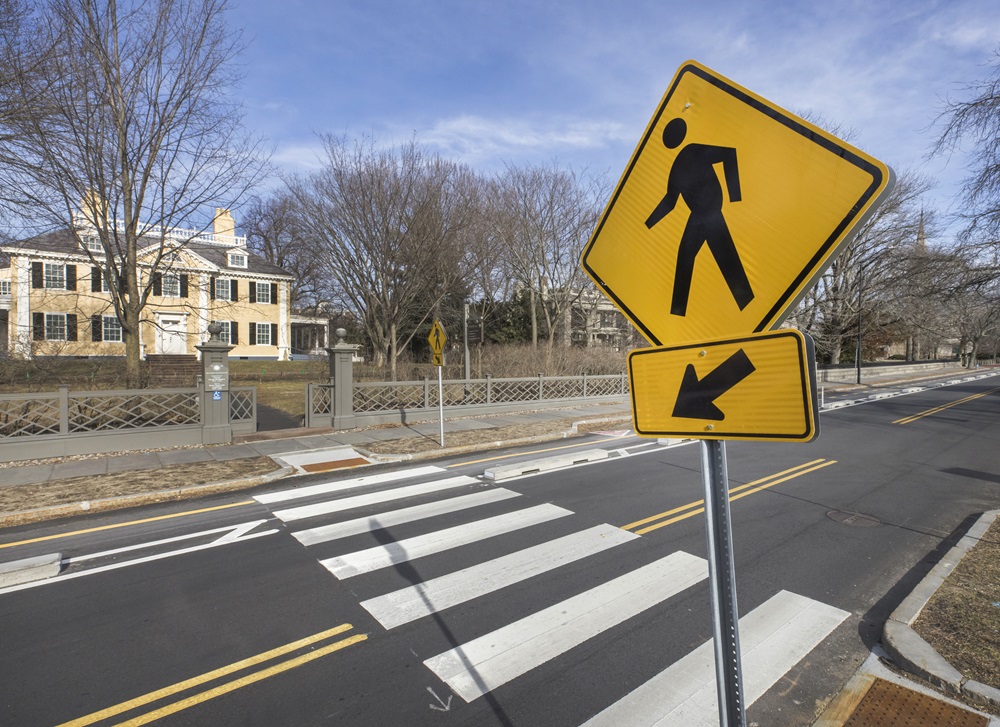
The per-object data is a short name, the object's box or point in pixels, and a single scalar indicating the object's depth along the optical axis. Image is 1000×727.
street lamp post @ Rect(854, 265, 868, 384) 37.45
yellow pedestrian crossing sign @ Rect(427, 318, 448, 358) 12.54
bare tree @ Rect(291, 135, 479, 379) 21.08
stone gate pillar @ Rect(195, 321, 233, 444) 12.48
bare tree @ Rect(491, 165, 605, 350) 27.94
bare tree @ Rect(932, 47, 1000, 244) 12.42
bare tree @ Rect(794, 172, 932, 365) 35.22
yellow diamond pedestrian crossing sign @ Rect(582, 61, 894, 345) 1.52
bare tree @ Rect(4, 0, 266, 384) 11.72
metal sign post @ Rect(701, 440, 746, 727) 1.56
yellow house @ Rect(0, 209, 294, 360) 27.72
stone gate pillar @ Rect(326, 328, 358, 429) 14.59
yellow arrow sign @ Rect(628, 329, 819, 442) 1.46
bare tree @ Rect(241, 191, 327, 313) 53.03
